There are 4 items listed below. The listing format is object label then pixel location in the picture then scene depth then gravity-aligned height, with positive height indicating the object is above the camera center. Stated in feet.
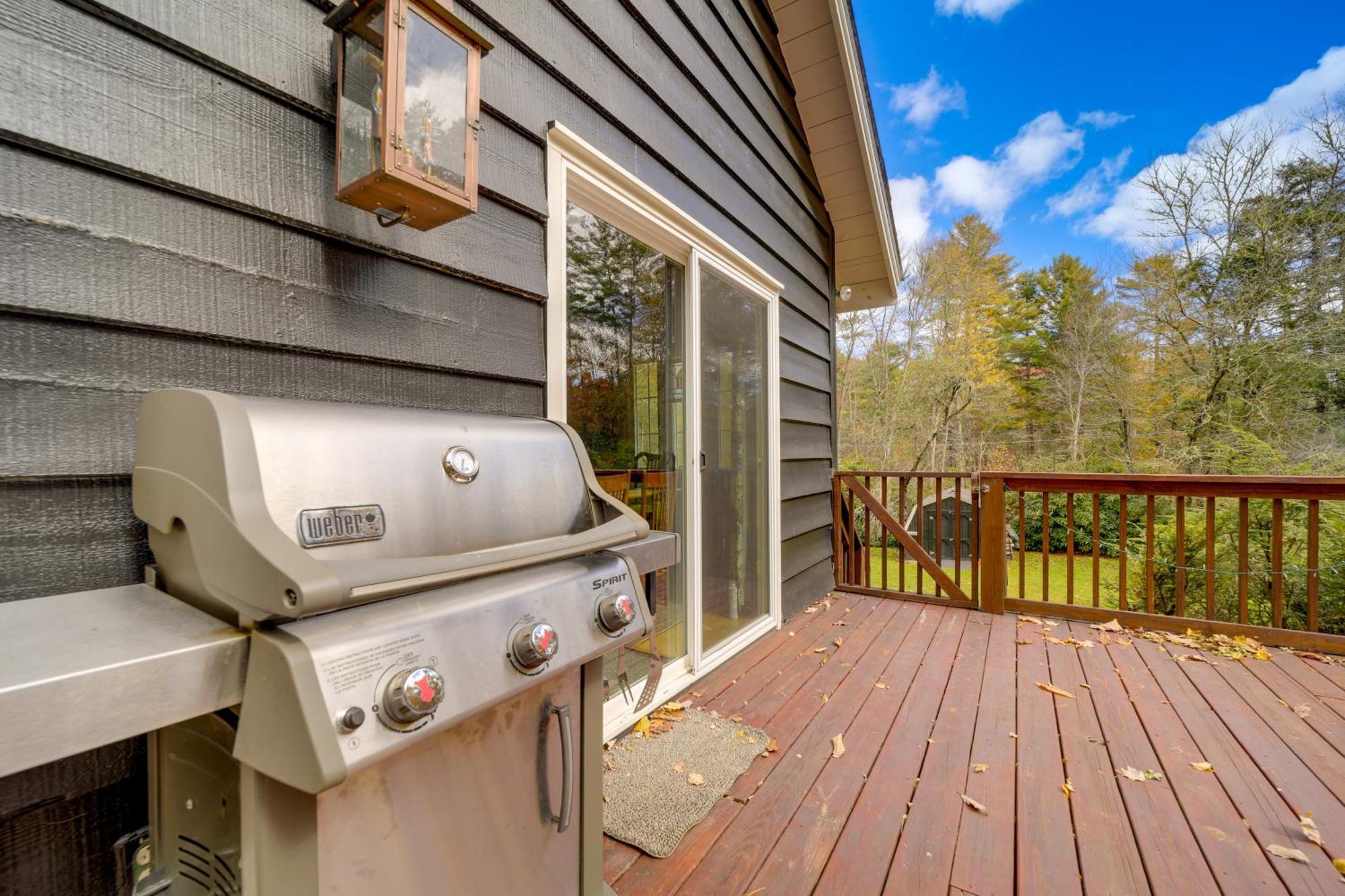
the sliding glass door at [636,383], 7.77 +0.90
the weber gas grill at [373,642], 1.87 -0.81
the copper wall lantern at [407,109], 3.10 +2.06
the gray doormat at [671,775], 5.06 -3.59
